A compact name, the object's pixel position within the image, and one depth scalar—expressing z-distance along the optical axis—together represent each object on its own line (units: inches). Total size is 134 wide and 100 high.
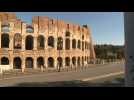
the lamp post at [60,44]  812.8
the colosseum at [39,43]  670.8
